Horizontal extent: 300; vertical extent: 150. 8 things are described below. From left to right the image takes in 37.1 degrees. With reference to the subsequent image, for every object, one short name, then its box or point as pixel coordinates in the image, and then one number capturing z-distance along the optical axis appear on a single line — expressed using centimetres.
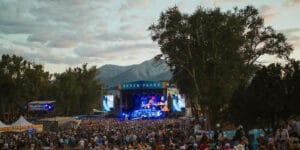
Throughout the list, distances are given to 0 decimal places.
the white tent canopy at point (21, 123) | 3572
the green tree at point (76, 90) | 10094
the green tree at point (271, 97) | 2281
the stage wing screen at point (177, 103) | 7831
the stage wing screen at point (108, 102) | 8612
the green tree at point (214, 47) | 3600
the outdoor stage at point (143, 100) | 7519
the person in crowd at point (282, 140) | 1842
